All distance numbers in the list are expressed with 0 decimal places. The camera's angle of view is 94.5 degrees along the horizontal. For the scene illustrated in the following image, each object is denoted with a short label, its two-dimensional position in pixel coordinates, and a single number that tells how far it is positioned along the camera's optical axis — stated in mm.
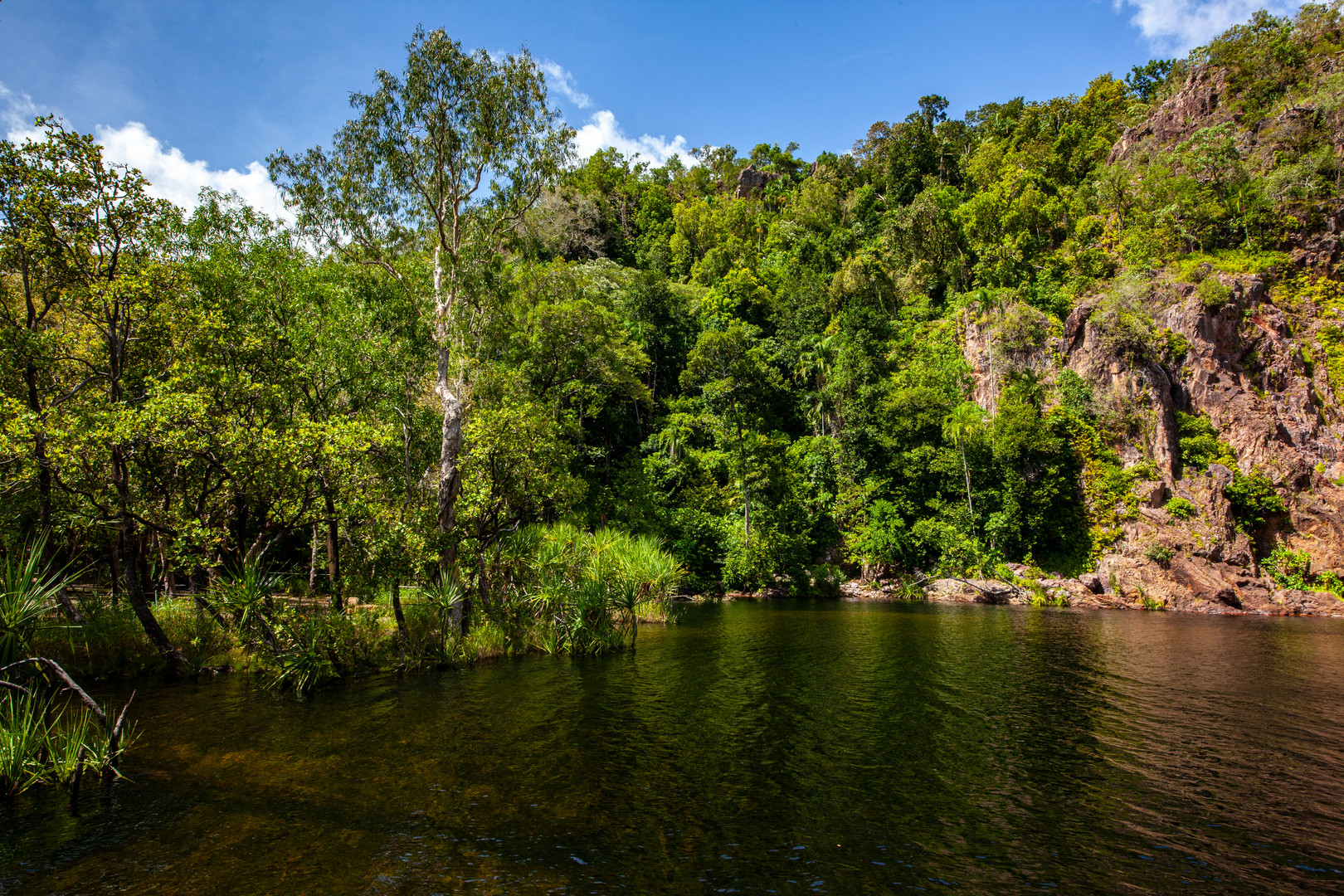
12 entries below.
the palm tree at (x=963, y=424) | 41500
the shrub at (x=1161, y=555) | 33562
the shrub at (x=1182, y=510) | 35094
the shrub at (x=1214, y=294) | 38844
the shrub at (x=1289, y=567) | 33094
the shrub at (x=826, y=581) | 40156
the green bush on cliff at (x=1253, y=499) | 34625
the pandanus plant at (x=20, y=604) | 8367
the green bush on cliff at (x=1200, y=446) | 37156
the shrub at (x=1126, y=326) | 39938
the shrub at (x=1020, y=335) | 44531
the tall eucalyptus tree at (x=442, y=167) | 19031
